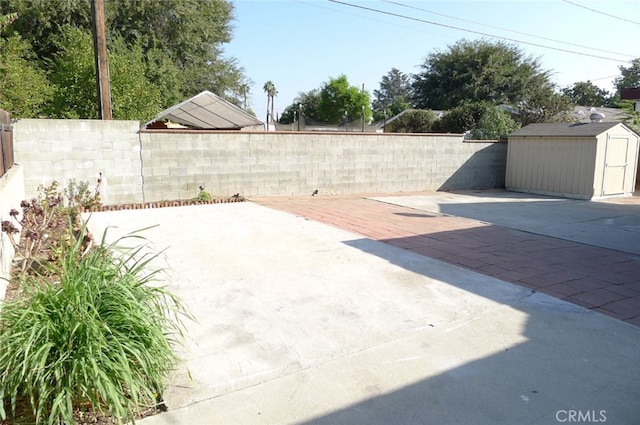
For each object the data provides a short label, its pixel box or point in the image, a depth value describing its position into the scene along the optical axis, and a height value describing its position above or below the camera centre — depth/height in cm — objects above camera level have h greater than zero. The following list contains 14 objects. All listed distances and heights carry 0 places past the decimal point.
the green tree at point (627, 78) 4688 +851
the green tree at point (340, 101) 4034 +473
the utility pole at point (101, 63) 905 +178
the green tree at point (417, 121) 2528 +187
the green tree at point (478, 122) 1798 +144
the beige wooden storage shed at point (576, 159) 1219 -14
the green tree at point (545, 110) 2050 +208
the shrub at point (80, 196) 847 -89
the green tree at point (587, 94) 4966 +688
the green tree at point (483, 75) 3062 +552
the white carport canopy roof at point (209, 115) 1229 +105
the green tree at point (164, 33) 1681 +491
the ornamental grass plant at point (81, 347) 214 -101
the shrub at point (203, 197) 968 -101
